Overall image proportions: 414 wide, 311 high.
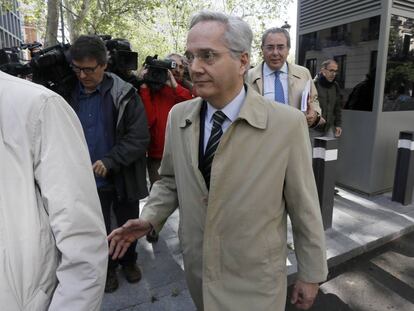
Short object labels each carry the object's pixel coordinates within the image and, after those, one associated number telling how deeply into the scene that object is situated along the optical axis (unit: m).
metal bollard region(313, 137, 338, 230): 4.28
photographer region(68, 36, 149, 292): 2.72
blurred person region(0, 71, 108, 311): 1.02
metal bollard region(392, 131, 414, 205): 5.09
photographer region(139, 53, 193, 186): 3.56
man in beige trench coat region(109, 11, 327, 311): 1.57
